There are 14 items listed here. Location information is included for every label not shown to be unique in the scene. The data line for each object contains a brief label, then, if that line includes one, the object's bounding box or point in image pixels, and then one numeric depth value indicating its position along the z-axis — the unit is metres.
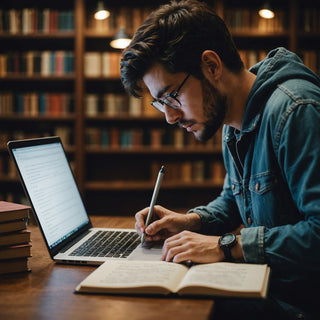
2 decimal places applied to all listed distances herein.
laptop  1.10
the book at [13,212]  1.01
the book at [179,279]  0.81
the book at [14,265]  1.00
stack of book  1.00
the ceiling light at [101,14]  3.10
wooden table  0.76
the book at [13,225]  1.01
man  0.96
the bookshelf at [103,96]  3.64
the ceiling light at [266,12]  3.32
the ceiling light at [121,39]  3.09
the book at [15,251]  1.00
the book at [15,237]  1.01
